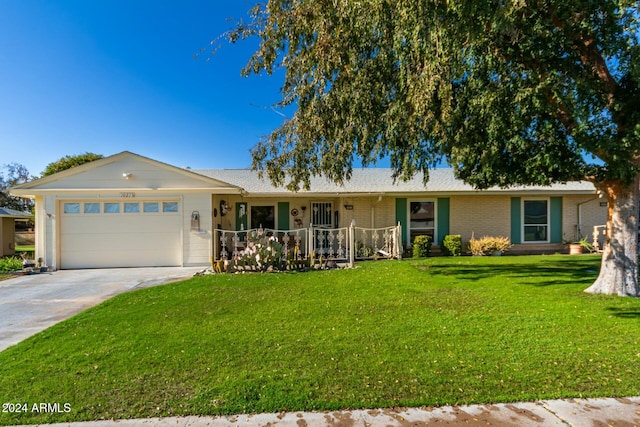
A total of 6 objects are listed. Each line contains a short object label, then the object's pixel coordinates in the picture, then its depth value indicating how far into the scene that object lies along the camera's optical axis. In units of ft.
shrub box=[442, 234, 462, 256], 40.73
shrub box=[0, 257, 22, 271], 34.17
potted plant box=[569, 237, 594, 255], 41.42
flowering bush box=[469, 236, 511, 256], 40.57
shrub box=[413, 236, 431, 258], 39.70
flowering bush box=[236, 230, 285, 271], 29.68
